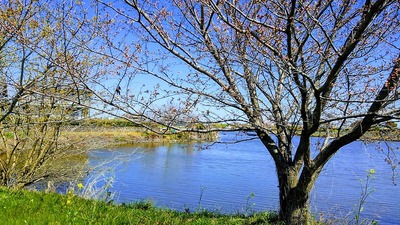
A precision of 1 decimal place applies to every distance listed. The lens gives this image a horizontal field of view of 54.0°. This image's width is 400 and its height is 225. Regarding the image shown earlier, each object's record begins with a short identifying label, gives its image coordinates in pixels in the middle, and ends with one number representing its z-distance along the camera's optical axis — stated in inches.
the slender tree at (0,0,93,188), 272.7
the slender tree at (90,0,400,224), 168.4
